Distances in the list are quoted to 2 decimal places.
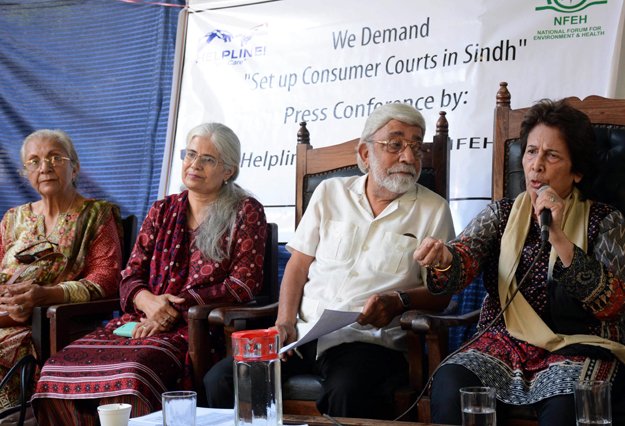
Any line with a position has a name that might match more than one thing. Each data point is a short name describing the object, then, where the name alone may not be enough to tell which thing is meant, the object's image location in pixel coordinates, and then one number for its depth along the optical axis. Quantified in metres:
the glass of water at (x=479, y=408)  1.49
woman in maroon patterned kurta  2.66
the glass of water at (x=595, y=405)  1.47
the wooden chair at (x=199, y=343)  2.62
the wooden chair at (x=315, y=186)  2.36
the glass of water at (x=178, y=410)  1.60
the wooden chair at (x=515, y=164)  2.26
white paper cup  1.59
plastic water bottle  1.61
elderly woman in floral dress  3.05
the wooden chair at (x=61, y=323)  2.90
